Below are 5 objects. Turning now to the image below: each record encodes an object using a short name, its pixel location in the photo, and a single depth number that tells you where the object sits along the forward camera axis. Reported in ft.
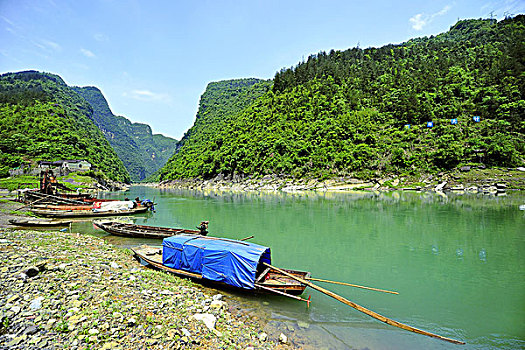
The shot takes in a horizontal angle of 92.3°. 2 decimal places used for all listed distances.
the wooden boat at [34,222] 89.04
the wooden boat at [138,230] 81.07
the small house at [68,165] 279.63
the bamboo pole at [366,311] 28.78
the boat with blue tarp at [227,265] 39.58
